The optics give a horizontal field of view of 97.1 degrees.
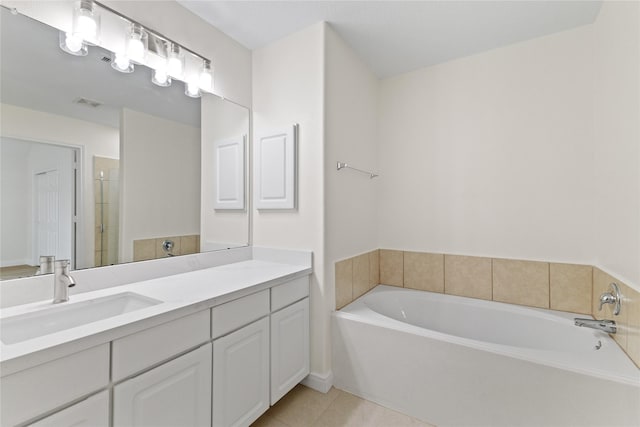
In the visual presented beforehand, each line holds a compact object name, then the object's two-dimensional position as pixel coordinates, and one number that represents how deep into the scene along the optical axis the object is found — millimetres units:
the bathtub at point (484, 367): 1264
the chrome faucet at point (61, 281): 1135
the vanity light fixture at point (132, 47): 1284
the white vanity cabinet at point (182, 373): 810
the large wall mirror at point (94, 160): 1155
